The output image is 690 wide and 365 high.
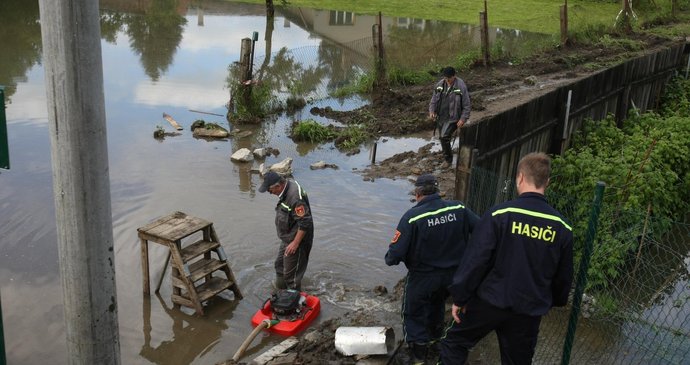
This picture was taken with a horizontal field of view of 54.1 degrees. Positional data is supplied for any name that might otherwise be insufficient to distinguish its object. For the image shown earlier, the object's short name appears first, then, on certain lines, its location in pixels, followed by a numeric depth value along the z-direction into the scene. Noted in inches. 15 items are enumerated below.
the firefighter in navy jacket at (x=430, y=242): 222.8
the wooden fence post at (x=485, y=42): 797.2
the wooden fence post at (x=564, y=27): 910.6
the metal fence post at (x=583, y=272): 205.2
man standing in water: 286.4
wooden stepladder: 287.9
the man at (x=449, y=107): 469.4
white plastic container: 243.6
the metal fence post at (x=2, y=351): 194.4
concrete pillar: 131.1
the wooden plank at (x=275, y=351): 250.1
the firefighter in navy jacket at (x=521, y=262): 181.0
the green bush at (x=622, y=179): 319.0
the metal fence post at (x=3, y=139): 174.2
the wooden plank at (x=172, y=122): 572.8
